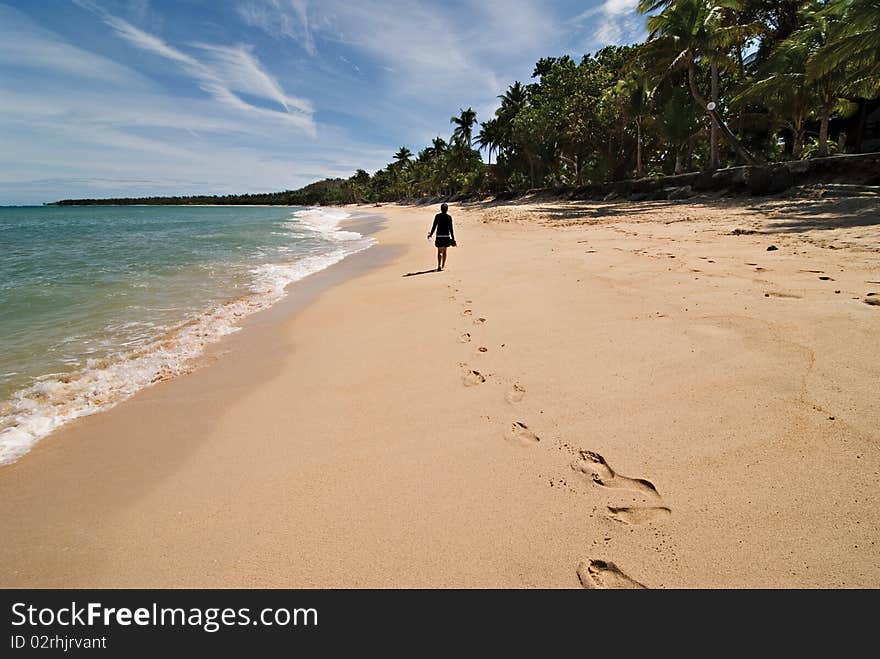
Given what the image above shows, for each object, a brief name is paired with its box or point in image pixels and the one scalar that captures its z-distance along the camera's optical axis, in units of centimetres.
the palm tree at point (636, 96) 2201
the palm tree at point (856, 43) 1159
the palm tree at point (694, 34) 1723
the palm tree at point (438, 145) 6862
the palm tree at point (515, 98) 4097
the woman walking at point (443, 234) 798
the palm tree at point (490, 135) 4359
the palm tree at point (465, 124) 5175
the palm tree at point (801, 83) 1623
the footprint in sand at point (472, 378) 303
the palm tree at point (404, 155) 8419
